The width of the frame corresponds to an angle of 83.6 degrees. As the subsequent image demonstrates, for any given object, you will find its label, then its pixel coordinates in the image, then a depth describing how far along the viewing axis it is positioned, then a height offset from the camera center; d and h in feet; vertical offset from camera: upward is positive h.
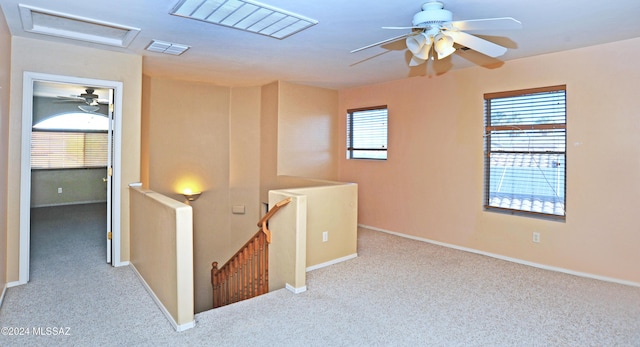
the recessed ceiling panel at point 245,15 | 9.03 +4.34
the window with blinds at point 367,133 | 19.99 +2.50
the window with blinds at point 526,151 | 13.64 +1.07
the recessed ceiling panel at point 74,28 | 9.97 +4.50
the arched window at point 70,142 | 26.13 +2.32
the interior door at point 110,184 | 13.43 -0.43
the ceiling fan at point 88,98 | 19.61 +4.90
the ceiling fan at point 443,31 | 8.18 +3.53
